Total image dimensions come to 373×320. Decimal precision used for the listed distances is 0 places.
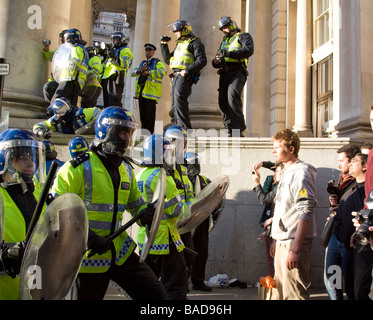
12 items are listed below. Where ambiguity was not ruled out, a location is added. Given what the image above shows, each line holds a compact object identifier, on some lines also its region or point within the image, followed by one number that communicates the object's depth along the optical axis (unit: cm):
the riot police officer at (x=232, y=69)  806
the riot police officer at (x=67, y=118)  807
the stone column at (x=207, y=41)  937
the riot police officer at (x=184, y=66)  827
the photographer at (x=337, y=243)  516
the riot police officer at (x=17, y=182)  295
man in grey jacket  409
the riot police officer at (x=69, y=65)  855
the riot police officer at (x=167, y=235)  454
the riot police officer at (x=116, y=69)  1040
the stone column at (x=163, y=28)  1404
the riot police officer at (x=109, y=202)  346
